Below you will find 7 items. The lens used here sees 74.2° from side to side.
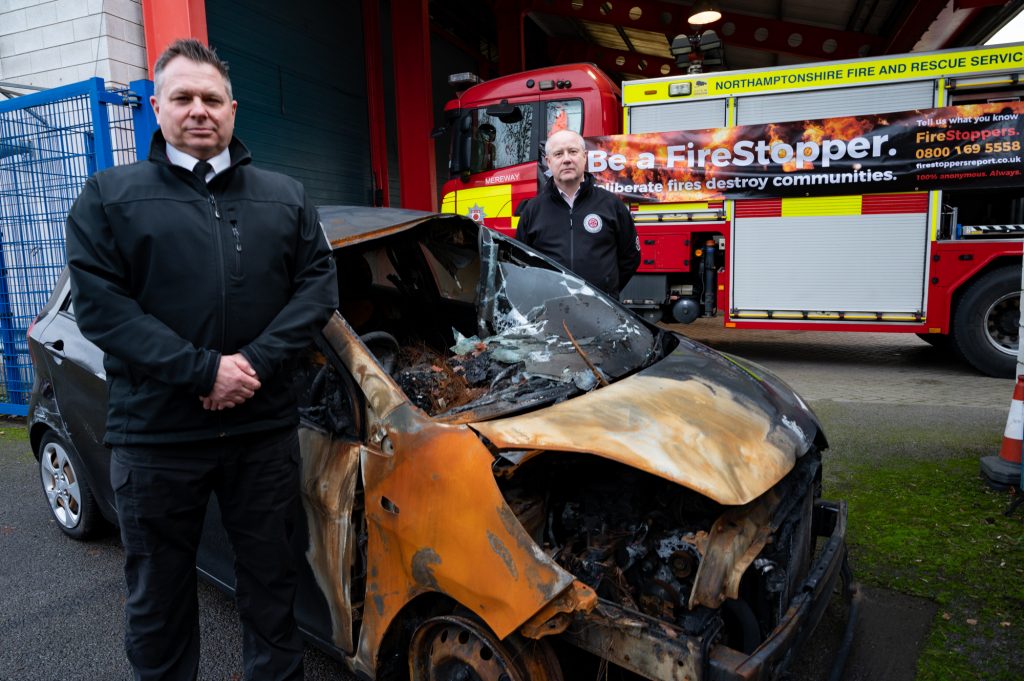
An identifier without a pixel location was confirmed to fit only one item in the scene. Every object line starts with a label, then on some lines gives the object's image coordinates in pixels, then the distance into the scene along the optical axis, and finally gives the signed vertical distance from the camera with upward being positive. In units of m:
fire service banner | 6.20 +0.82
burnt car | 1.63 -0.74
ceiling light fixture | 10.99 +3.71
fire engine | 6.40 +0.26
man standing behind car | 3.74 +0.12
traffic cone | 3.50 -1.16
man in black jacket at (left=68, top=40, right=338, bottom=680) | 1.71 -0.22
